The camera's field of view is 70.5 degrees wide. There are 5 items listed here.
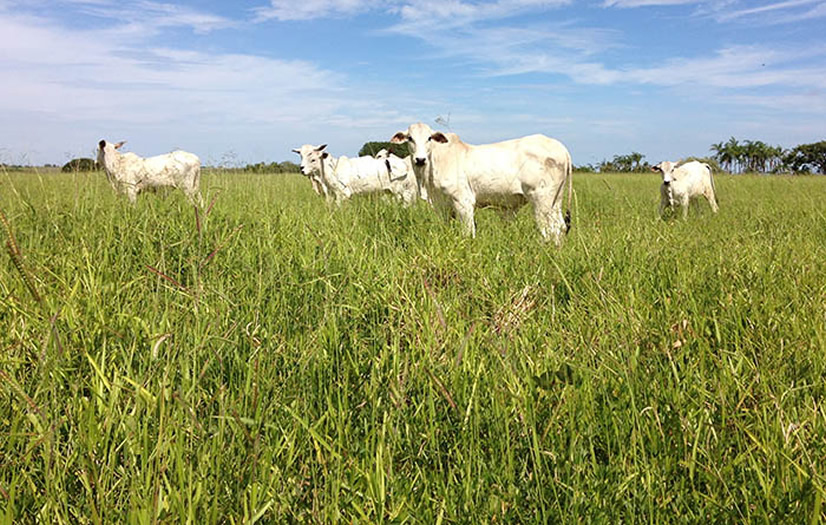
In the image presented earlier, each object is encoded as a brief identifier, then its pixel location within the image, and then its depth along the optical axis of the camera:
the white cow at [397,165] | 13.12
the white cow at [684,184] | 10.55
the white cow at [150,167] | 10.88
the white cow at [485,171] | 7.18
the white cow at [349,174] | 12.75
